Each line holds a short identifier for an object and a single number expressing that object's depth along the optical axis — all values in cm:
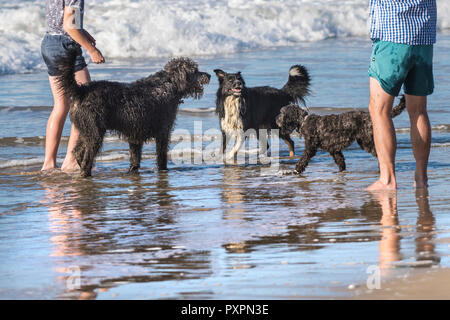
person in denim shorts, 1534
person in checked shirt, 1182
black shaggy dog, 1516
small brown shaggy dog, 1591
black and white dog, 1892
